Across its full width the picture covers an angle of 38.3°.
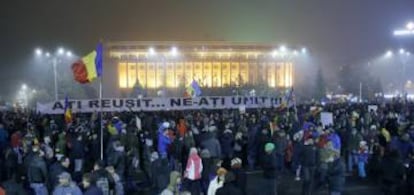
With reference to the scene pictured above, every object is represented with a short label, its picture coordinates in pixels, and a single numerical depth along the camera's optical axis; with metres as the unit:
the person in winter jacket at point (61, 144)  16.22
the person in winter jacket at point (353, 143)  16.83
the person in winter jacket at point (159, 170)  12.72
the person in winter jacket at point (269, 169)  13.16
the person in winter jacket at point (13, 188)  10.29
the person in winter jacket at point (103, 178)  11.25
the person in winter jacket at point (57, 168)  11.93
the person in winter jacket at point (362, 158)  16.30
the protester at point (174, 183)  9.36
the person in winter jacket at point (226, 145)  17.68
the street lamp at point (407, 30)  44.79
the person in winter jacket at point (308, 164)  13.87
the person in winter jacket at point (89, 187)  9.73
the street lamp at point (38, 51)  56.24
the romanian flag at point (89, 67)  16.39
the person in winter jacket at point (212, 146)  15.27
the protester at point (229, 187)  9.30
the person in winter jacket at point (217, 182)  10.47
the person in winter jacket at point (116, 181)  11.83
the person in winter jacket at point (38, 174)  12.14
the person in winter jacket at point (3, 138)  18.43
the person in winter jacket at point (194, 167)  12.83
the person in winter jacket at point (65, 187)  9.62
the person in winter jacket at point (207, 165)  13.16
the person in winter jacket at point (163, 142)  16.12
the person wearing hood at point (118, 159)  13.88
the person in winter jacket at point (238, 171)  10.61
